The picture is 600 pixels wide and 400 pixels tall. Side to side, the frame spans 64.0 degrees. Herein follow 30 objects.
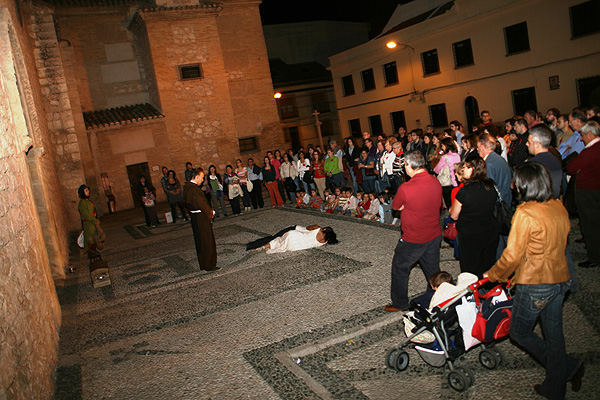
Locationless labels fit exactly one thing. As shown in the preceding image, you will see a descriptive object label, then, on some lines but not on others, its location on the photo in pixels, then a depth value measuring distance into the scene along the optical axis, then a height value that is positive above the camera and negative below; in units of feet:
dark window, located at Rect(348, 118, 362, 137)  113.25 +3.36
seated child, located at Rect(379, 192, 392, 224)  34.91 -5.20
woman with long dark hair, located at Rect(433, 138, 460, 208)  29.81 -2.52
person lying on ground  31.60 -5.79
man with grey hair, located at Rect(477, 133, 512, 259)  19.98 -2.08
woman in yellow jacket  11.73 -3.82
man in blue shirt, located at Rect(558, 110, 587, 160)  27.50 -2.38
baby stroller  13.12 -5.78
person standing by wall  37.76 -2.93
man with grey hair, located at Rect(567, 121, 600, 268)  19.71 -3.55
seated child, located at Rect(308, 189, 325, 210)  47.22 -5.11
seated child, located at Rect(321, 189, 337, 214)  43.78 -5.04
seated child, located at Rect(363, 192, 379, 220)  37.04 -5.40
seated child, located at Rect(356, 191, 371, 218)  38.63 -5.22
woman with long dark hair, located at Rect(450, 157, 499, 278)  16.74 -3.42
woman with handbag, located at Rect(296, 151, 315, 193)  51.09 -2.12
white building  68.69 +9.96
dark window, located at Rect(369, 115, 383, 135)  107.04 +3.08
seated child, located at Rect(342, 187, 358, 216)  40.89 -5.24
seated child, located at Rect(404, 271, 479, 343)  14.23 -4.86
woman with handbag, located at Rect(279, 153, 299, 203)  54.24 -2.43
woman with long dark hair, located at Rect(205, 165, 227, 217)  53.11 -2.38
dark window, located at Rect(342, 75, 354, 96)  111.14 +13.35
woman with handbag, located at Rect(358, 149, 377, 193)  42.73 -2.70
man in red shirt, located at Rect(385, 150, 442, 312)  17.31 -3.47
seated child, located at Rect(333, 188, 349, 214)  42.06 -4.95
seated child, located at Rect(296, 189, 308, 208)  50.30 -4.98
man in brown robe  29.84 -3.30
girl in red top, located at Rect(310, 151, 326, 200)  50.16 -2.45
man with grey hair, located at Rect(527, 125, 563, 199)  18.75 -1.44
